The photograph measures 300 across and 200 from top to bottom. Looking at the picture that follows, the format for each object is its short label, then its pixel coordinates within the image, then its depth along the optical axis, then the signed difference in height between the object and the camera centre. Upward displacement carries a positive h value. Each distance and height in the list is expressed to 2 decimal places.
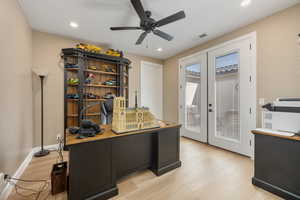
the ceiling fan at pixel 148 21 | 1.70 +1.24
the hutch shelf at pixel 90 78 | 2.91 +0.57
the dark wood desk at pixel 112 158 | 1.29 -0.78
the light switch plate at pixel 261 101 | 2.35 -0.04
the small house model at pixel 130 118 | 1.57 -0.26
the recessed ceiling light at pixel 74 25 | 2.53 +1.60
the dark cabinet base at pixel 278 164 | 1.38 -0.81
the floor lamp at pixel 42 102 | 2.56 -0.05
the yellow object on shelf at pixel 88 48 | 2.93 +1.30
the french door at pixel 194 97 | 3.35 +0.07
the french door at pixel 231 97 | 2.55 +0.05
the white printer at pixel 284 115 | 1.48 -0.22
